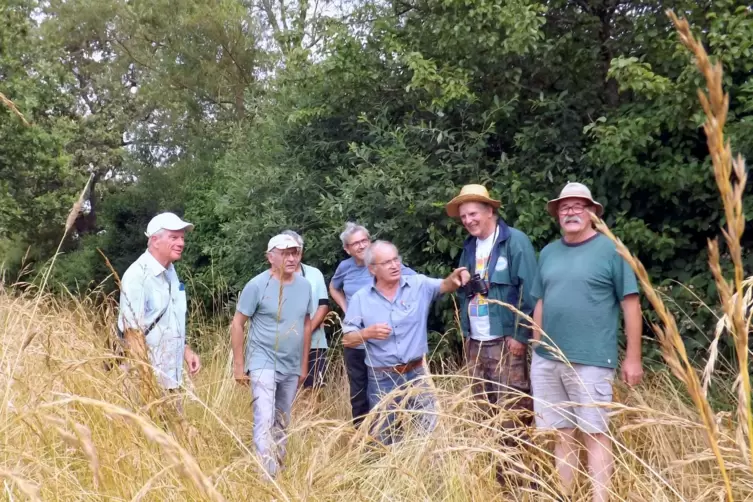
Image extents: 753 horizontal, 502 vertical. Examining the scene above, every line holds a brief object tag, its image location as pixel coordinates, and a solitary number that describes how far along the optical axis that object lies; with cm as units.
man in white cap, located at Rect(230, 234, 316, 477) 437
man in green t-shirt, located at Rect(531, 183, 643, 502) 346
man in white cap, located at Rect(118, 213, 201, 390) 393
